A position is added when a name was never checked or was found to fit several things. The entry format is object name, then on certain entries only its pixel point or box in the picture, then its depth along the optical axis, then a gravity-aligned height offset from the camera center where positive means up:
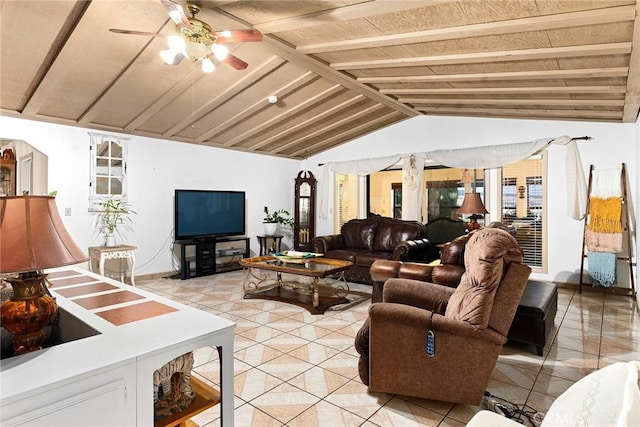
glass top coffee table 4.07 -1.09
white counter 0.90 -0.44
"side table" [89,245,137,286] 4.82 -0.61
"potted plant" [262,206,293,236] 7.15 -0.18
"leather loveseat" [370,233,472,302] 3.03 -0.54
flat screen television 5.93 -0.05
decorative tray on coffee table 4.45 -0.59
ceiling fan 2.67 +1.35
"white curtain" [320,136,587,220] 5.01 +0.86
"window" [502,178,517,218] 5.70 +0.25
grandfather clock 7.73 +0.01
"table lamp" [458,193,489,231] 5.16 +0.11
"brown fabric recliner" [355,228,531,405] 1.94 -0.70
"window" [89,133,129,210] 5.16 +0.64
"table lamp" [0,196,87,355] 1.03 -0.14
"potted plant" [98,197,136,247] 5.13 -0.10
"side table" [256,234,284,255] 7.27 -0.68
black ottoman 2.83 -0.90
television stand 5.84 -0.78
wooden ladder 4.59 -0.24
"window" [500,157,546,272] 5.46 +0.10
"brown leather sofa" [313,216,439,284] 5.12 -0.51
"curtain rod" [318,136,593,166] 4.98 +1.06
